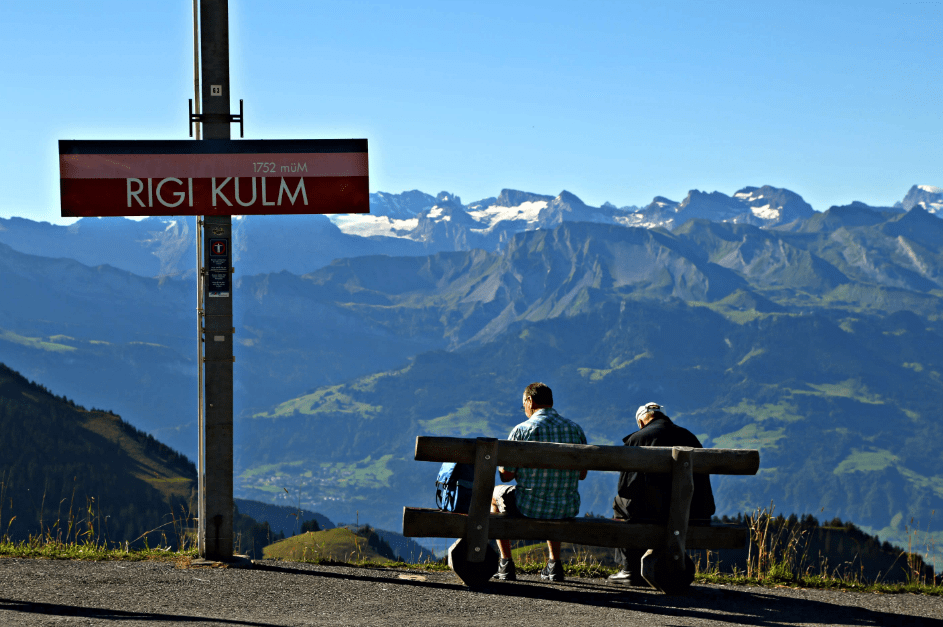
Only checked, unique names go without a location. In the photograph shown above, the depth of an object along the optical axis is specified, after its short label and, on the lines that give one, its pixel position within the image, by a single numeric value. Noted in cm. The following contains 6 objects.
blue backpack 1692
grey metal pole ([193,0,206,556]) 1775
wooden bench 1606
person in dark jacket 1717
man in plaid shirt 1681
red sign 1794
